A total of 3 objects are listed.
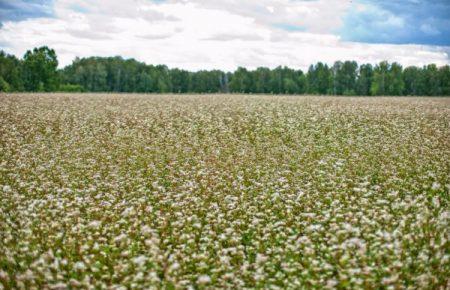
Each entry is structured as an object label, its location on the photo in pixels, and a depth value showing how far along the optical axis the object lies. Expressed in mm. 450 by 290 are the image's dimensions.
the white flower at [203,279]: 6473
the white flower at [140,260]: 7043
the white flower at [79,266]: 7156
